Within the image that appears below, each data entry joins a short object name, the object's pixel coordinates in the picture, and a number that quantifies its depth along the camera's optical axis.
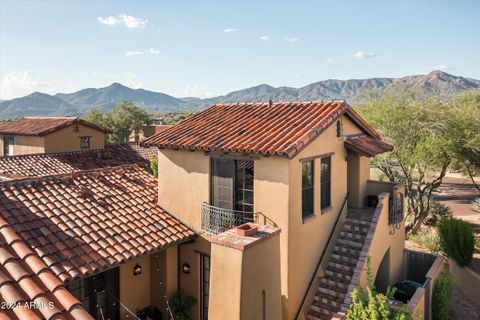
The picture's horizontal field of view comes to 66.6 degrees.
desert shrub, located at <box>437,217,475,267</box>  17.25
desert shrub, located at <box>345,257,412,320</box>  8.58
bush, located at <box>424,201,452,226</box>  27.14
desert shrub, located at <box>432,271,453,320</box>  13.91
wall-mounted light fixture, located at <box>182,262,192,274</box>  12.80
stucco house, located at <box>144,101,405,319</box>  8.77
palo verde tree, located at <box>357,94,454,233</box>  21.92
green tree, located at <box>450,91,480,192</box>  21.91
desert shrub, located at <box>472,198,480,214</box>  24.94
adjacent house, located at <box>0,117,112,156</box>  32.09
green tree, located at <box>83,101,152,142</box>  65.12
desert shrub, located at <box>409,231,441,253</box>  20.23
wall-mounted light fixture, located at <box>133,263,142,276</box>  12.26
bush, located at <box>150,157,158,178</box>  24.20
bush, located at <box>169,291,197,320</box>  12.45
